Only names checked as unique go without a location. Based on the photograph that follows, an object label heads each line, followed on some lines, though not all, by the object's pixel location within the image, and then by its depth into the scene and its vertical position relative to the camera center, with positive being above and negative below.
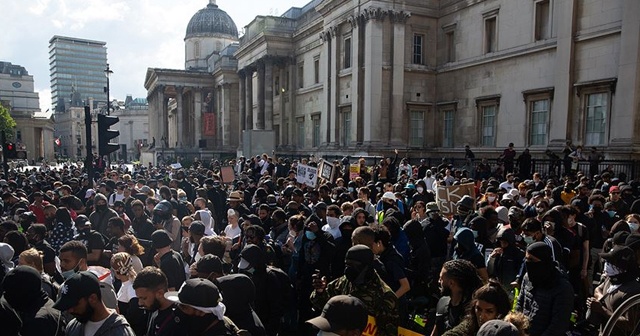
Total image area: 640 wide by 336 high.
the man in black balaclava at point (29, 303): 3.65 -1.40
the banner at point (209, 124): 55.97 +1.60
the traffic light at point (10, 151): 18.33 -0.66
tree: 78.44 +2.41
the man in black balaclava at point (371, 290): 4.02 -1.40
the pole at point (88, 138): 11.07 -0.06
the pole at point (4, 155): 17.91 -0.83
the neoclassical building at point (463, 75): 19.38 +3.56
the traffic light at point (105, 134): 11.63 +0.05
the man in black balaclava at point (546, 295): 4.02 -1.43
